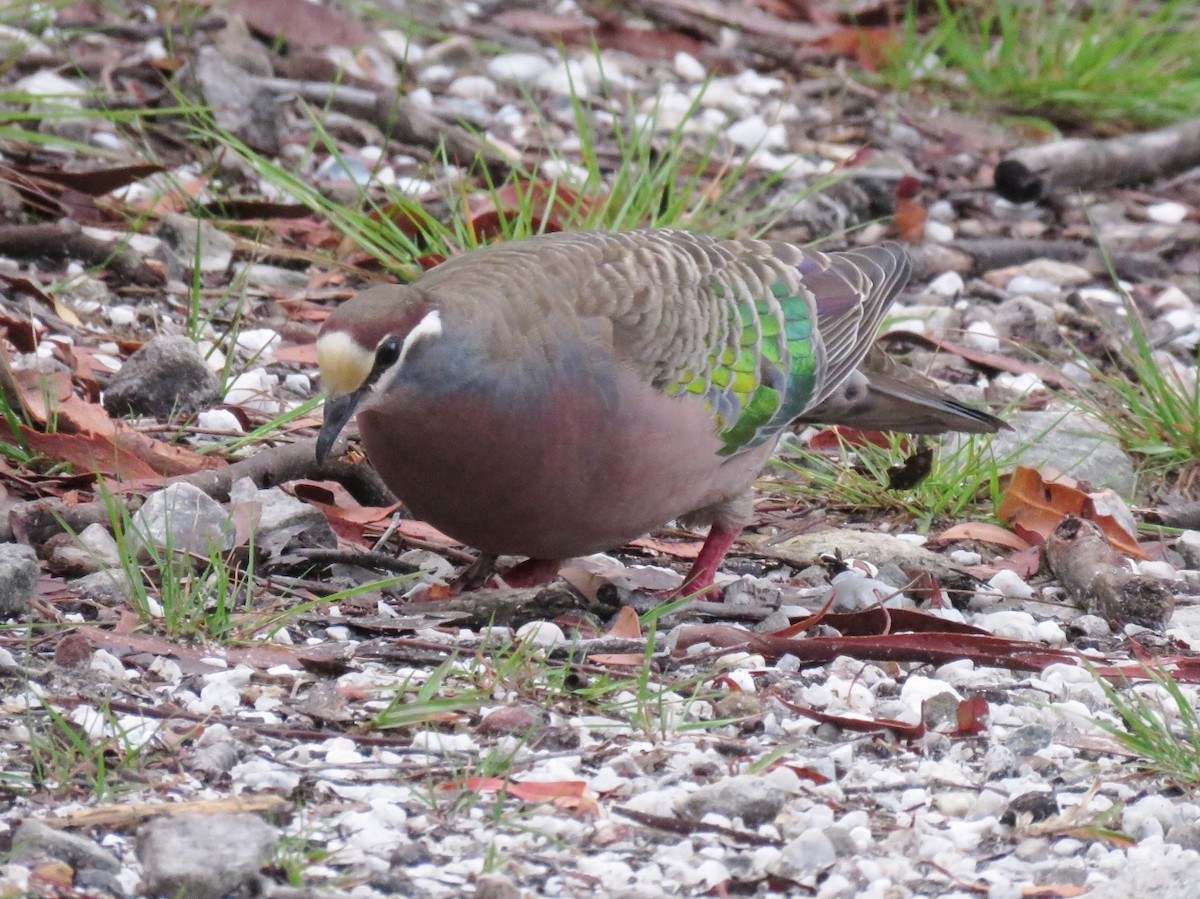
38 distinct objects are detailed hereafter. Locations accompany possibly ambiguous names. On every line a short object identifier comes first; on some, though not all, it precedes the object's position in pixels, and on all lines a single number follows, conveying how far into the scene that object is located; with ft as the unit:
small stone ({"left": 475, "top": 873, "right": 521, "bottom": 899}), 17.79
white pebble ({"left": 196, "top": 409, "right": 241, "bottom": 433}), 33.47
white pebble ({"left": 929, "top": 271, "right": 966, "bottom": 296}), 48.11
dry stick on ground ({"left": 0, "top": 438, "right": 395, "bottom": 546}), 27.45
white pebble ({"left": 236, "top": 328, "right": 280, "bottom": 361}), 37.27
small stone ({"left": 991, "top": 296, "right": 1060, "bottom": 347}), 44.80
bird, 25.71
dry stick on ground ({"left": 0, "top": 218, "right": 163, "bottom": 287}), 38.06
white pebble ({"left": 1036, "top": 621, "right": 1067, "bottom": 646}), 28.40
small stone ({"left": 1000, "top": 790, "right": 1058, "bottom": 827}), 21.07
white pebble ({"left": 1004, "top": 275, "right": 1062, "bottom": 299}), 48.52
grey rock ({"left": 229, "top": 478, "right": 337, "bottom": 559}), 28.63
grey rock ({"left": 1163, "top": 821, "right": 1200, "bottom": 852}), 20.48
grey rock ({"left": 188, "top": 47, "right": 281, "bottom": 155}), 46.11
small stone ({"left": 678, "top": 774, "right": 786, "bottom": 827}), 20.48
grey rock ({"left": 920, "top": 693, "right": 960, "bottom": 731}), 24.04
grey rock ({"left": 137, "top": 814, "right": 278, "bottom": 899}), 17.49
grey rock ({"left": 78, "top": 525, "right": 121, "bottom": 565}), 26.78
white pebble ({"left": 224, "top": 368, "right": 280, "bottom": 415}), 34.88
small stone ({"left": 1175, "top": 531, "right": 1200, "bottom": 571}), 33.76
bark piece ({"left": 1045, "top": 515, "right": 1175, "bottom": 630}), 28.84
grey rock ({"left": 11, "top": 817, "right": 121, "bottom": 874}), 17.70
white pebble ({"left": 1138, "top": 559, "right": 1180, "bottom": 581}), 32.09
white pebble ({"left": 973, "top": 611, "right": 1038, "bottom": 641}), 28.53
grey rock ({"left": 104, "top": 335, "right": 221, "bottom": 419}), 33.30
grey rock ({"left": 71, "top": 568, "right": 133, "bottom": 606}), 25.41
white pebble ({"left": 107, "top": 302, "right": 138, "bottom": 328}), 37.32
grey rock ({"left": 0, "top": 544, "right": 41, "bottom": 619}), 24.30
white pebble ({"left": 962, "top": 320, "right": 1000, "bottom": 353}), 43.83
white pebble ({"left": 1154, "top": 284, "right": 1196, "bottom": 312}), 48.29
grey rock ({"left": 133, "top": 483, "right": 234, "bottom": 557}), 26.96
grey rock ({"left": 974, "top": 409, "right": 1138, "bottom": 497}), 37.01
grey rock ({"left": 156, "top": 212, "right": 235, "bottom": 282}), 40.27
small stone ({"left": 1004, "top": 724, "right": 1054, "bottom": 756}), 23.21
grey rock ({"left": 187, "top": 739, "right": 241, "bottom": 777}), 20.54
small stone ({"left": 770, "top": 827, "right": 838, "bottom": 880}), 19.40
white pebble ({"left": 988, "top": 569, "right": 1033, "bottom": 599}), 31.12
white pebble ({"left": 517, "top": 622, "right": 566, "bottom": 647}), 25.98
